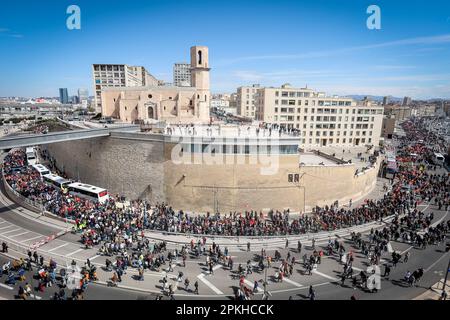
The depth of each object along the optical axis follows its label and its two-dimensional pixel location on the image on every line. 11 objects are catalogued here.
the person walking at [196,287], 14.70
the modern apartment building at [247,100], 90.94
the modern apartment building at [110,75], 89.75
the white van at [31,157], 42.00
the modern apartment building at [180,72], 166.75
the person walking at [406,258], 18.23
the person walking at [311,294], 14.10
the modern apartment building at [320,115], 57.06
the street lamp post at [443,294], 14.57
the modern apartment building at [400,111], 125.31
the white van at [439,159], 51.74
